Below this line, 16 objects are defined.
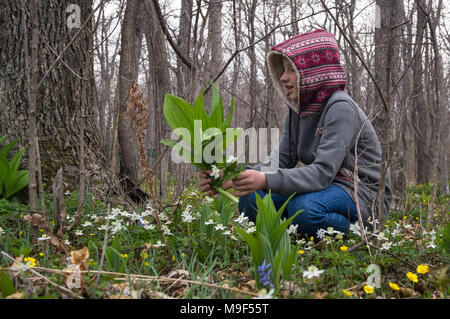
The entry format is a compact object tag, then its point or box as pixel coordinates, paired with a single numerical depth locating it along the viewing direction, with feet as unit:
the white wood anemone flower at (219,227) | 5.95
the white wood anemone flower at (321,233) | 6.34
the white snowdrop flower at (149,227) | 6.41
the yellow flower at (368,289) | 3.97
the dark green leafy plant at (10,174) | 7.54
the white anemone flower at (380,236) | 5.58
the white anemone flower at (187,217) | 6.34
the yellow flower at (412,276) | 4.27
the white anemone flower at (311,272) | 4.13
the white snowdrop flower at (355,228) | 6.32
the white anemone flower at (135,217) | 6.64
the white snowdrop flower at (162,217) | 7.23
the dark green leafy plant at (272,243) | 4.33
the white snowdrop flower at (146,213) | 6.89
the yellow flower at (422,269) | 4.30
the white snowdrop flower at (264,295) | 3.47
